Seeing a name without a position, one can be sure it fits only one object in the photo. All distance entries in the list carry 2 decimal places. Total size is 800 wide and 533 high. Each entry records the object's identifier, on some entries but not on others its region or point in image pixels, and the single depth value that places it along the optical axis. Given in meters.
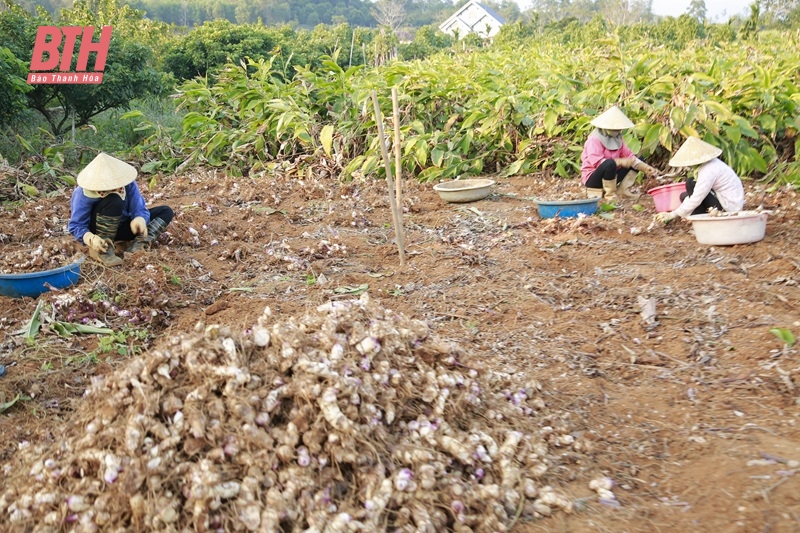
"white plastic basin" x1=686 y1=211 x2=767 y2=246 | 4.08
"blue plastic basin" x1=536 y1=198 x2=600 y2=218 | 4.88
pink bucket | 4.75
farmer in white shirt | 4.33
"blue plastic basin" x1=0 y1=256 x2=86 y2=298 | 3.70
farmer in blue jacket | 4.10
